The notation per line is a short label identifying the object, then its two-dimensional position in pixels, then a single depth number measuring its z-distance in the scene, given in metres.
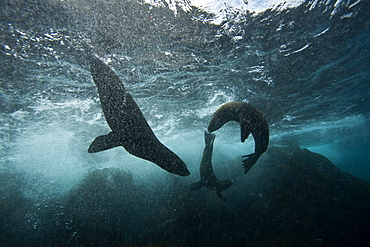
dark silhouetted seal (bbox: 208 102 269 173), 3.62
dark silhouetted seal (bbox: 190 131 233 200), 7.52
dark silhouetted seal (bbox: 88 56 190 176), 3.10
